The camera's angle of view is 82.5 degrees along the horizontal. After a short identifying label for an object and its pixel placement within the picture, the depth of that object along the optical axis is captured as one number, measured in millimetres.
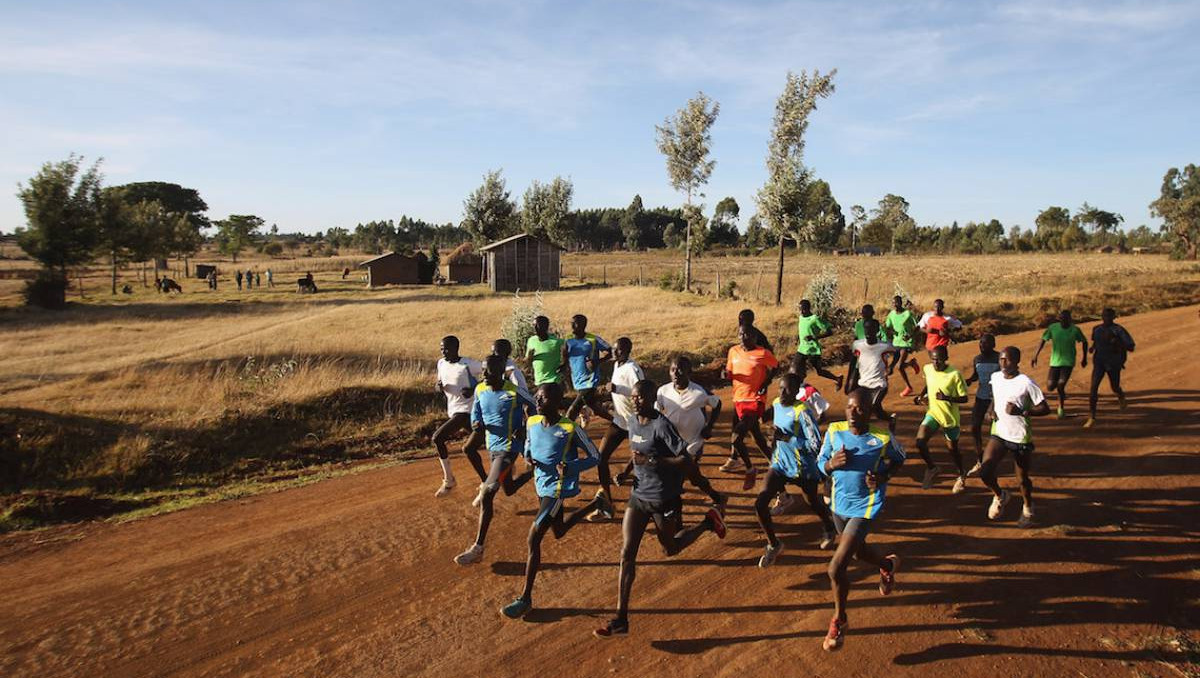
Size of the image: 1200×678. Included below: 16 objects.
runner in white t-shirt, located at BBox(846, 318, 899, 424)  9289
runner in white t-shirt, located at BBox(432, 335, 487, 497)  7969
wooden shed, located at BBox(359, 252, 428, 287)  46688
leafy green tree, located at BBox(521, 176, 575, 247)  56719
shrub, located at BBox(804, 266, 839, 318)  21420
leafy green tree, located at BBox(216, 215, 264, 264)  91838
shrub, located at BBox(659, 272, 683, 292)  33966
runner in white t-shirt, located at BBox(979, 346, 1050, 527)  6848
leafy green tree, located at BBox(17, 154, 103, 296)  36312
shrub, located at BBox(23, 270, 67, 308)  33050
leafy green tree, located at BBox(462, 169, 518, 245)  58938
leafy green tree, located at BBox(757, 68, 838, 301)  23422
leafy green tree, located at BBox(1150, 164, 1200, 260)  57000
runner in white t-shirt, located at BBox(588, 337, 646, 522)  7430
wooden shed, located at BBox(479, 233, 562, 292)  40250
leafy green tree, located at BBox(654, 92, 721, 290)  31391
